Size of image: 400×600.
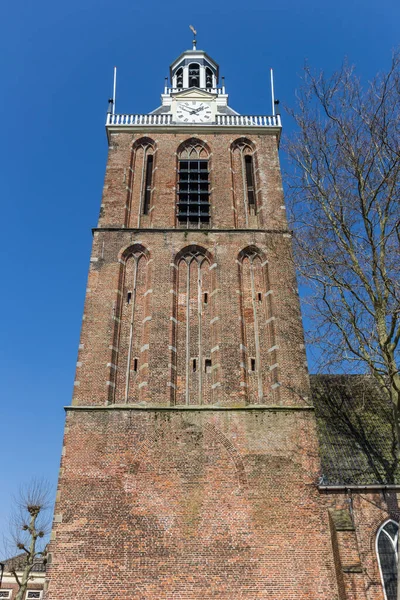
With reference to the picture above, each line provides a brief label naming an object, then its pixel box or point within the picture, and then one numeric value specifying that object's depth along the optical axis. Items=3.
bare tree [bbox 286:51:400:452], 11.37
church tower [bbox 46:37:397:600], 13.02
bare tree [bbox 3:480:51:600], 20.81
